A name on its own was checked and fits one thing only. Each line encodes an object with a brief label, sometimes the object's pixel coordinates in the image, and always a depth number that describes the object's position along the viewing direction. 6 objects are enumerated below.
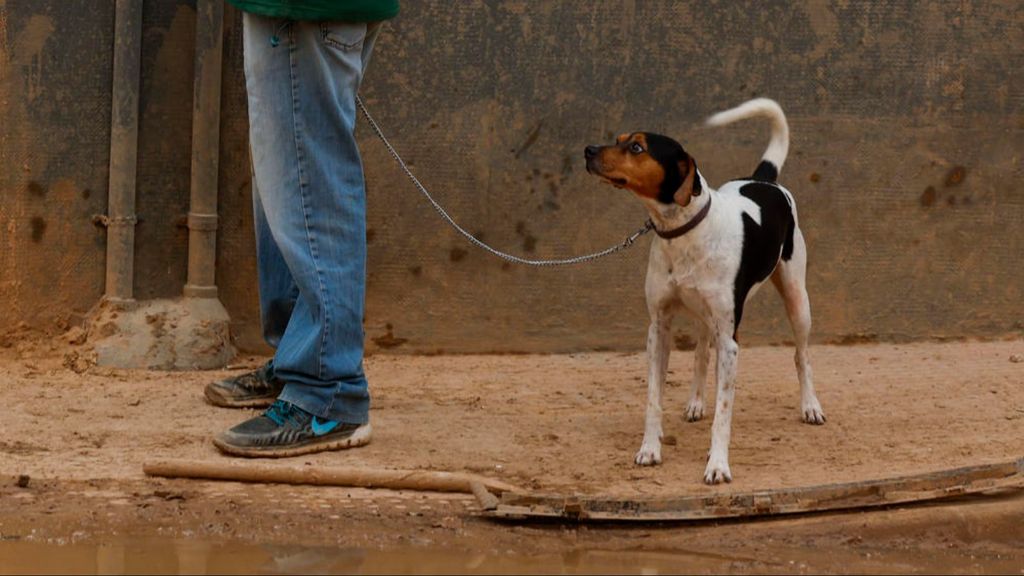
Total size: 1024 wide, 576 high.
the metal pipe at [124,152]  11.23
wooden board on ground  7.95
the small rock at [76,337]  11.44
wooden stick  8.49
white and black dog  9.09
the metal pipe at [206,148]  11.32
